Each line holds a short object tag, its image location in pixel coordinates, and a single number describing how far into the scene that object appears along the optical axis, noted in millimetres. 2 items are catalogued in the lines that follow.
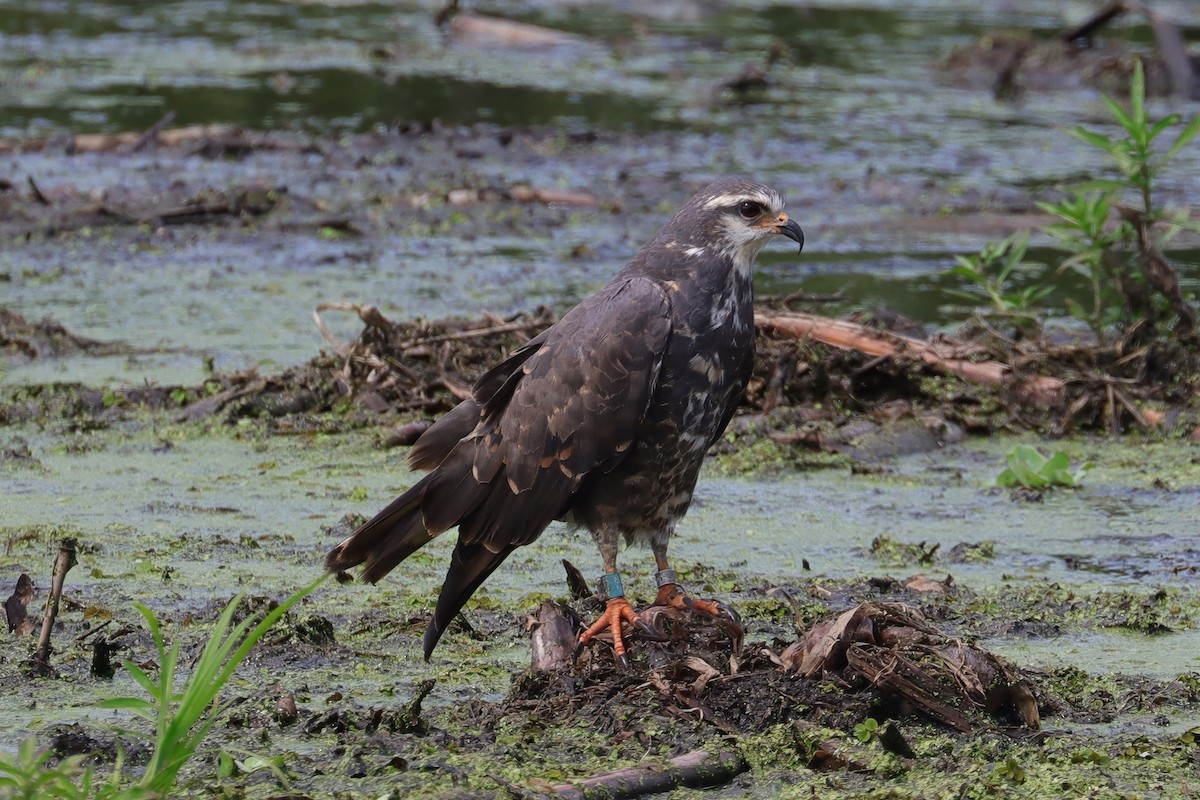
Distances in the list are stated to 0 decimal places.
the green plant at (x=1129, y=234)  14211
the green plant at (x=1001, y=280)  14930
